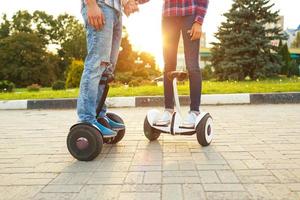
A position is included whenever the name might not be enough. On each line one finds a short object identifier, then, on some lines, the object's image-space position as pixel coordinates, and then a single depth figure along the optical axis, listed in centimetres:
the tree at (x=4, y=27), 4146
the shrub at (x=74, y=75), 1816
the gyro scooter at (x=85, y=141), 225
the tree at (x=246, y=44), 1492
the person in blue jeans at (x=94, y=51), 233
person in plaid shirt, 268
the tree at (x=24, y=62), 3770
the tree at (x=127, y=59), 3555
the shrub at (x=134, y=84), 1223
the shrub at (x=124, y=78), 1757
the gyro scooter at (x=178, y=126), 260
